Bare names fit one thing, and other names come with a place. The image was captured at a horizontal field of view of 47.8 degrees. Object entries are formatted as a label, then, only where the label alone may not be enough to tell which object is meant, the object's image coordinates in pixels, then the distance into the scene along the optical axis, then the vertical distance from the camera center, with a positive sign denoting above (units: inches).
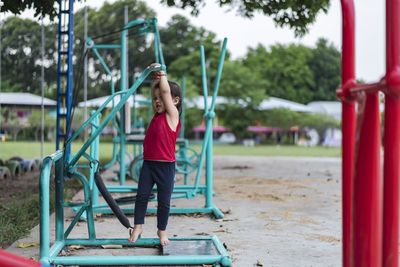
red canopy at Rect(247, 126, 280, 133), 1360.0 +16.4
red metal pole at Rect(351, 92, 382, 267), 41.6 -4.5
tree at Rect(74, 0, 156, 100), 844.6 +198.8
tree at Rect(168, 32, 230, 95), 1316.4 +207.9
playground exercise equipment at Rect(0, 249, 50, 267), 35.4 -10.2
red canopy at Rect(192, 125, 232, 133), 1262.3 +14.2
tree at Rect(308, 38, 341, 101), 1726.1 +241.3
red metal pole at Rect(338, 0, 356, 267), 47.9 +1.7
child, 109.0 -6.0
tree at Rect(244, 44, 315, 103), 1627.7 +235.4
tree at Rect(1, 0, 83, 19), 185.3 +56.0
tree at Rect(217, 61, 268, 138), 1171.9 +96.5
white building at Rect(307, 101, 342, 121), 1438.2 +93.9
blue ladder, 234.6 +43.2
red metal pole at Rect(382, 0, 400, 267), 39.5 +1.2
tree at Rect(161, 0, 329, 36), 297.7 +85.3
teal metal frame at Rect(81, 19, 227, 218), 166.2 -21.3
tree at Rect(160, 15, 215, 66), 1389.0 +302.5
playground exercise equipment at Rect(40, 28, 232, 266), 89.0 -25.5
